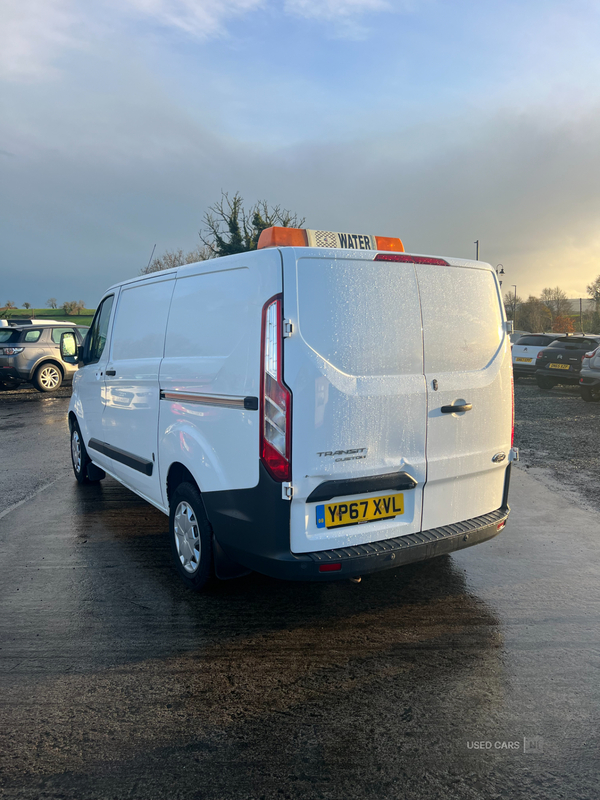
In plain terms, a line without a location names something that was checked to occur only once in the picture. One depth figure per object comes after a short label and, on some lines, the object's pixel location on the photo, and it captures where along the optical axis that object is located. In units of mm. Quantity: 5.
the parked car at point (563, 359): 17406
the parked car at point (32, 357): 17531
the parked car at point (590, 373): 14250
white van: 3201
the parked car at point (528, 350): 20000
